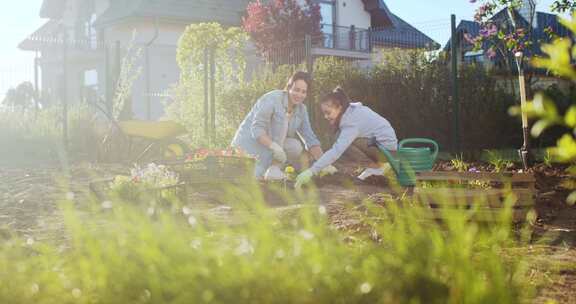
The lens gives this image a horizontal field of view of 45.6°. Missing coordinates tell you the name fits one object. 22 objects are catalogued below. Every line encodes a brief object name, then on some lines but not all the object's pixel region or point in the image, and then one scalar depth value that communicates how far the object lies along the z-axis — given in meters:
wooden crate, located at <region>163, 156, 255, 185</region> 6.40
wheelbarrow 9.01
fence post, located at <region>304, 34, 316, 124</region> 9.85
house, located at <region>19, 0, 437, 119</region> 21.97
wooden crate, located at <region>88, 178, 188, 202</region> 5.25
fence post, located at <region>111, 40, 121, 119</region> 13.48
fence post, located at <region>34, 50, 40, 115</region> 15.73
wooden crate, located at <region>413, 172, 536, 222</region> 4.09
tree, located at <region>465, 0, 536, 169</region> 9.16
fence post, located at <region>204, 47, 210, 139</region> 11.36
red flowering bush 21.59
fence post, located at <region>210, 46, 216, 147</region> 11.24
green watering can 6.40
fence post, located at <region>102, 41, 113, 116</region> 13.26
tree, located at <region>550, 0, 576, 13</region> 8.54
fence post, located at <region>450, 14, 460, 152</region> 8.73
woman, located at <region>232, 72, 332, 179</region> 6.75
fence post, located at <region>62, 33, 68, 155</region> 12.44
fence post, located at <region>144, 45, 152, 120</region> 15.16
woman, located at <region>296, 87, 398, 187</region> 6.79
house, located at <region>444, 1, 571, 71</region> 10.00
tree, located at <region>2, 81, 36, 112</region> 20.97
